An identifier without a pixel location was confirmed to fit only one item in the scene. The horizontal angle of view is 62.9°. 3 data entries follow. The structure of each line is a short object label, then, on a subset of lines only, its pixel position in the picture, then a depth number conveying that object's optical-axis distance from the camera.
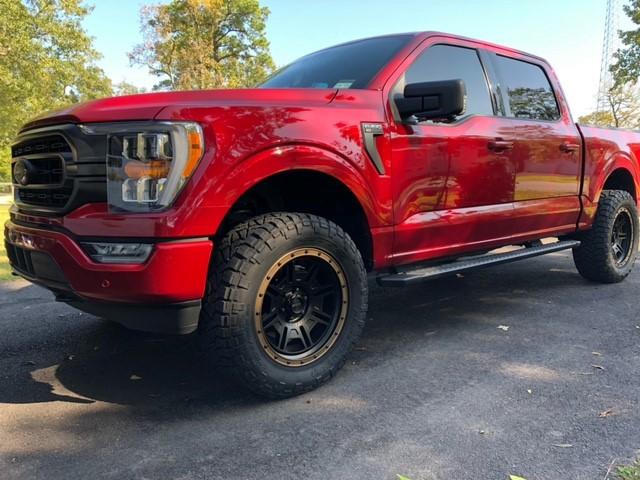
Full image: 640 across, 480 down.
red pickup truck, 2.26
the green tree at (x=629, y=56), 22.45
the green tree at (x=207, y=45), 22.88
